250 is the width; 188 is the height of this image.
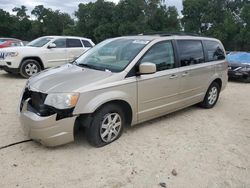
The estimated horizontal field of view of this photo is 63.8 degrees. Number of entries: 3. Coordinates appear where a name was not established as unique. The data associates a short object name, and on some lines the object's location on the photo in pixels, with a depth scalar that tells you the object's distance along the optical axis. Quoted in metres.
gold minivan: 2.75
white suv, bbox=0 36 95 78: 6.68
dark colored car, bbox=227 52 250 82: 7.64
